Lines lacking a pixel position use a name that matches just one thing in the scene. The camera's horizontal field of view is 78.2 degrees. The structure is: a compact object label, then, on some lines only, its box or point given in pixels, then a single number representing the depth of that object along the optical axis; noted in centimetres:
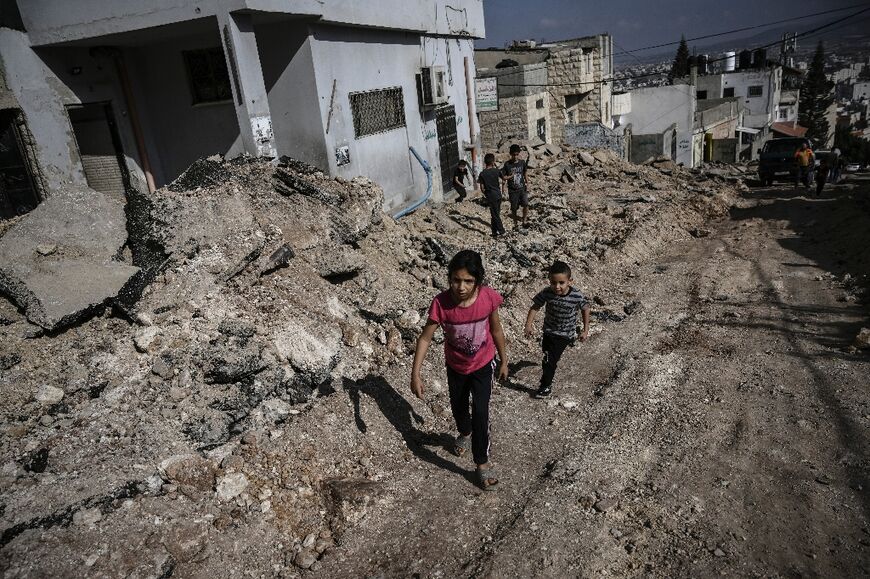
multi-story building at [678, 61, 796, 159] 4684
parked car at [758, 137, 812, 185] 1744
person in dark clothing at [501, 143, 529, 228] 1035
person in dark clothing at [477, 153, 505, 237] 992
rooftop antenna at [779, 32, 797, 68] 4022
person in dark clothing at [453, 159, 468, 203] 1232
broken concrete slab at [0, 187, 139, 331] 488
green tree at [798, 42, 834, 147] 5362
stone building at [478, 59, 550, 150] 2000
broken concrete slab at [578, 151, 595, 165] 1866
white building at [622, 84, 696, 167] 3175
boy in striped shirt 483
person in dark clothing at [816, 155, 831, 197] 1478
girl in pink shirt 371
